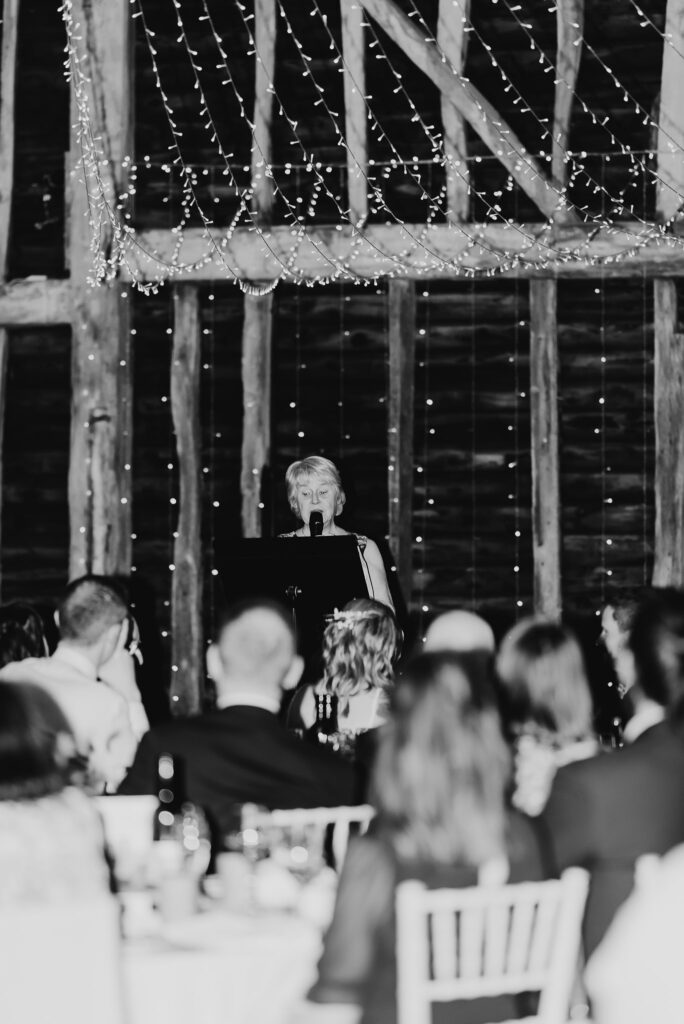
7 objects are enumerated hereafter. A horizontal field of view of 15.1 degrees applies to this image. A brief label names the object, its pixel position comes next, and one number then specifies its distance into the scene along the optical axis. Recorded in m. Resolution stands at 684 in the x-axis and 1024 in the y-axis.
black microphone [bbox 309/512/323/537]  10.22
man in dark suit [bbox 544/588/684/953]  4.88
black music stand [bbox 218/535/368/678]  8.97
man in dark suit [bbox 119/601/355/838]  5.37
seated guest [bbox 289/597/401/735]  7.74
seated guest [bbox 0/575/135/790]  7.19
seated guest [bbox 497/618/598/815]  5.31
